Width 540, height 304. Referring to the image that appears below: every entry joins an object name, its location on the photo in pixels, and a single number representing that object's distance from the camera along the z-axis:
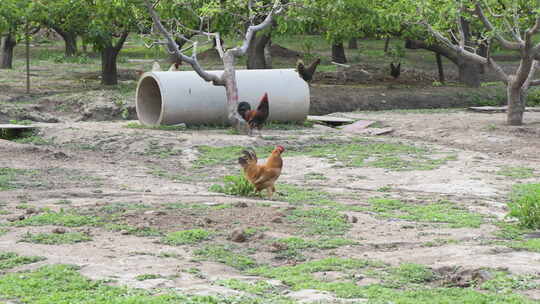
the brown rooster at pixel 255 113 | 17.75
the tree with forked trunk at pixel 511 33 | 17.42
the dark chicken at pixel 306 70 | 21.09
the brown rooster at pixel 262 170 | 10.28
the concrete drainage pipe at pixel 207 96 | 18.89
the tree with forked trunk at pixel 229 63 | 17.61
